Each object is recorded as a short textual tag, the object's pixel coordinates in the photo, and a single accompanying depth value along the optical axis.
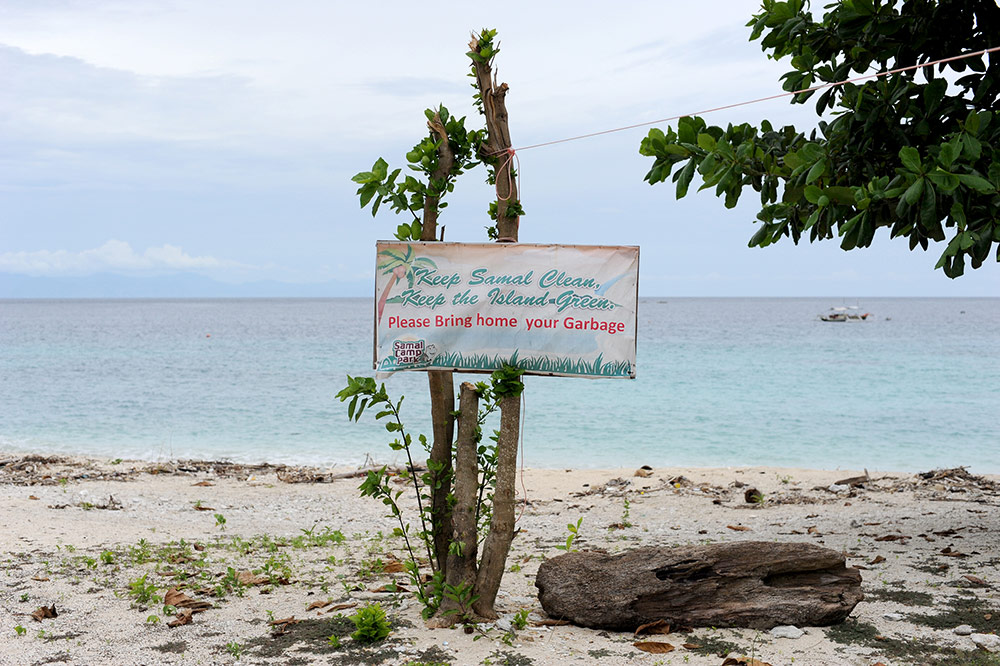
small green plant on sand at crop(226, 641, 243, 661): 4.38
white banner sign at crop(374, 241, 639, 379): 4.73
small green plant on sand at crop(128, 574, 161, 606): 5.21
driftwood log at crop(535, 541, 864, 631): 4.75
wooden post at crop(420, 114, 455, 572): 4.88
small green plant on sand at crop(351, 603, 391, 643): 4.50
